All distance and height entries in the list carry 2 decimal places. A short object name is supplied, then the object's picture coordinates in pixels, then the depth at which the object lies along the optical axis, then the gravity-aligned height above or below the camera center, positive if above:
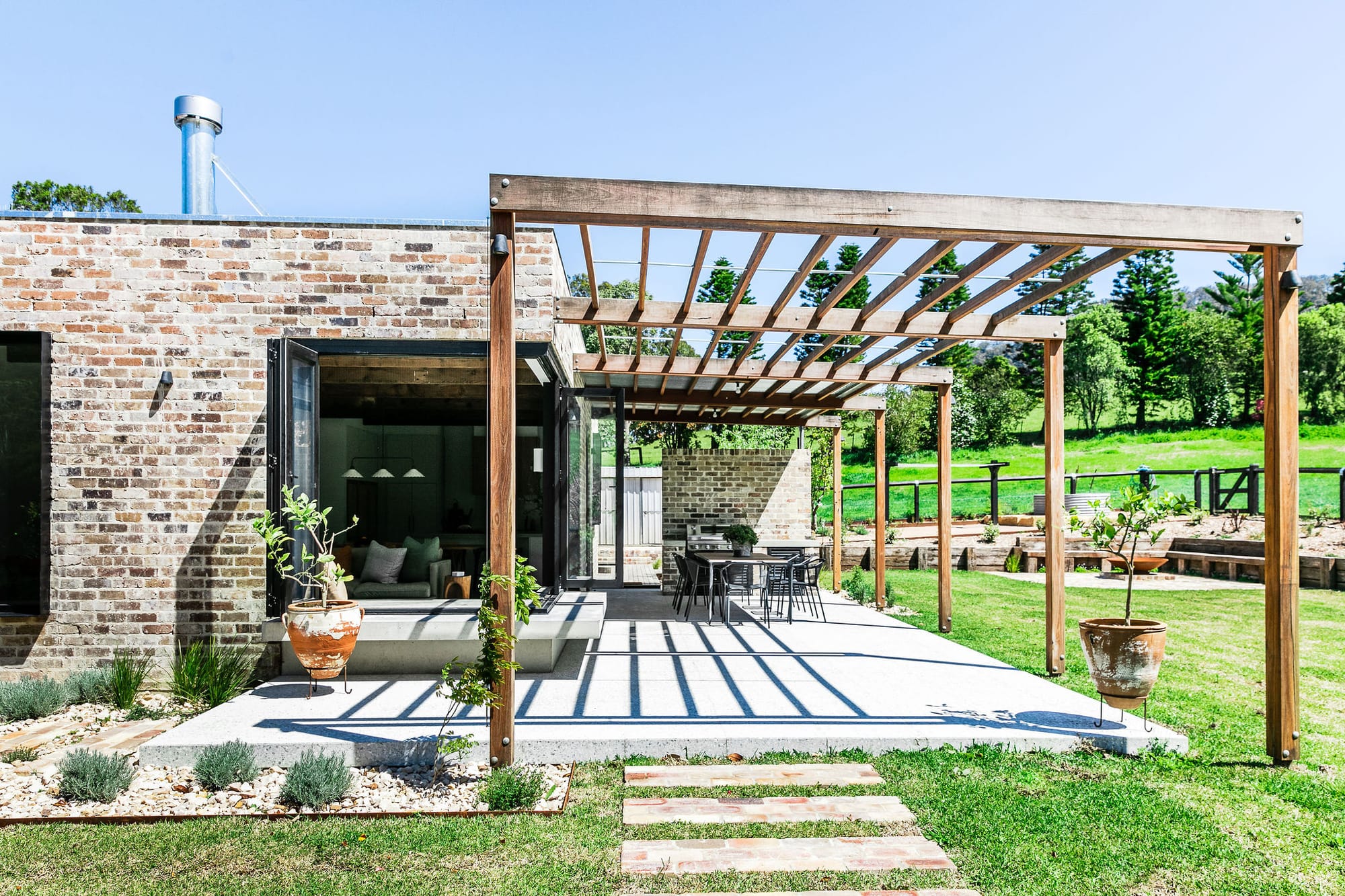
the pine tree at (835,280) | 25.94 +5.68
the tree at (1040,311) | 37.12 +6.43
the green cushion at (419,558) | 8.66 -1.07
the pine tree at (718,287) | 27.81 +5.66
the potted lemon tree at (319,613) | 5.03 -0.95
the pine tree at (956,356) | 32.06 +4.20
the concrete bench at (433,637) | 5.92 -1.28
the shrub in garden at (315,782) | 3.81 -1.49
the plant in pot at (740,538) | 10.98 -1.08
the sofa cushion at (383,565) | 8.41 -1.10
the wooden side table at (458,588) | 7.68 -1.22
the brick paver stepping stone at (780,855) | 3.19 -1.55
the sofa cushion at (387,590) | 7.98 -1.29
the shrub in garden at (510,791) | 3.78 -1.52
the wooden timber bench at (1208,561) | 12.65 -1.64
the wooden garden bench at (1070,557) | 14.40 -1.77
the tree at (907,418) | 29.62 +1.33
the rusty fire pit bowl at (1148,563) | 10.65 -1.47
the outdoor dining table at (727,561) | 8.95 -1.15
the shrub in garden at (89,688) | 5.71 -1.59
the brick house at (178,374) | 6.06 +0.58
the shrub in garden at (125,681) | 5.60 -1.52
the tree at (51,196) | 27.91 +8.61
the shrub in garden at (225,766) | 4.04 -1.50
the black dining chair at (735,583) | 9.11 -1.48
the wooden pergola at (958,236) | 4.20 +1.15
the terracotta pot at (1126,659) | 4.49 -1.09
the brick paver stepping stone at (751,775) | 4.05 -1.57
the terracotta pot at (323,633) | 5.02 -1.07
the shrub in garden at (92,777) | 3.89 -1.49
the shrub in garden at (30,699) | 5.37 -1.57
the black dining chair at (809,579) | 9.73 -1.48
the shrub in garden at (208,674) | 5.67 -1.50
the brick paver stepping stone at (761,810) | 3.62 -1.55
